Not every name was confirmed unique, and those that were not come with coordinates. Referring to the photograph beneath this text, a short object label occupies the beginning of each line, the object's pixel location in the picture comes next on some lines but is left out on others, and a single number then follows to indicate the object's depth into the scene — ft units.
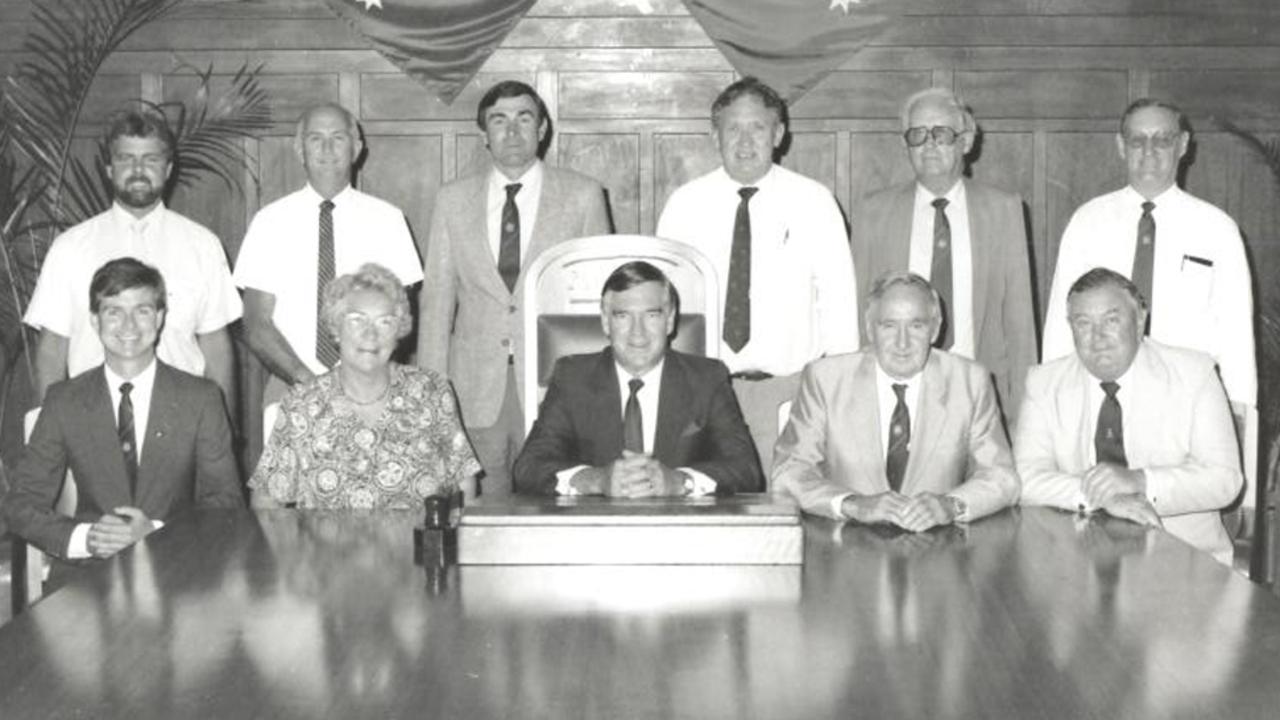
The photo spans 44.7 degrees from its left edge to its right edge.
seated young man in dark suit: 12.31
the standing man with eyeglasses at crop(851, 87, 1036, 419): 16.06
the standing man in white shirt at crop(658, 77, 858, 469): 15.81
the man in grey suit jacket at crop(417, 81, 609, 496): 16.21
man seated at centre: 12.57
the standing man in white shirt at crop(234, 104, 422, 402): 16.52
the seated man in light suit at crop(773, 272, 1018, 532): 11.95
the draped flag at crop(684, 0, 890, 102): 19.98
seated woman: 12.16
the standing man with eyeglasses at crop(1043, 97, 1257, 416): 15.34
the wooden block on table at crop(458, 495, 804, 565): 8.86
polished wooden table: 6.20
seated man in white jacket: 12.25
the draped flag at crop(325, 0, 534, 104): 20.10
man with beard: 15.58
